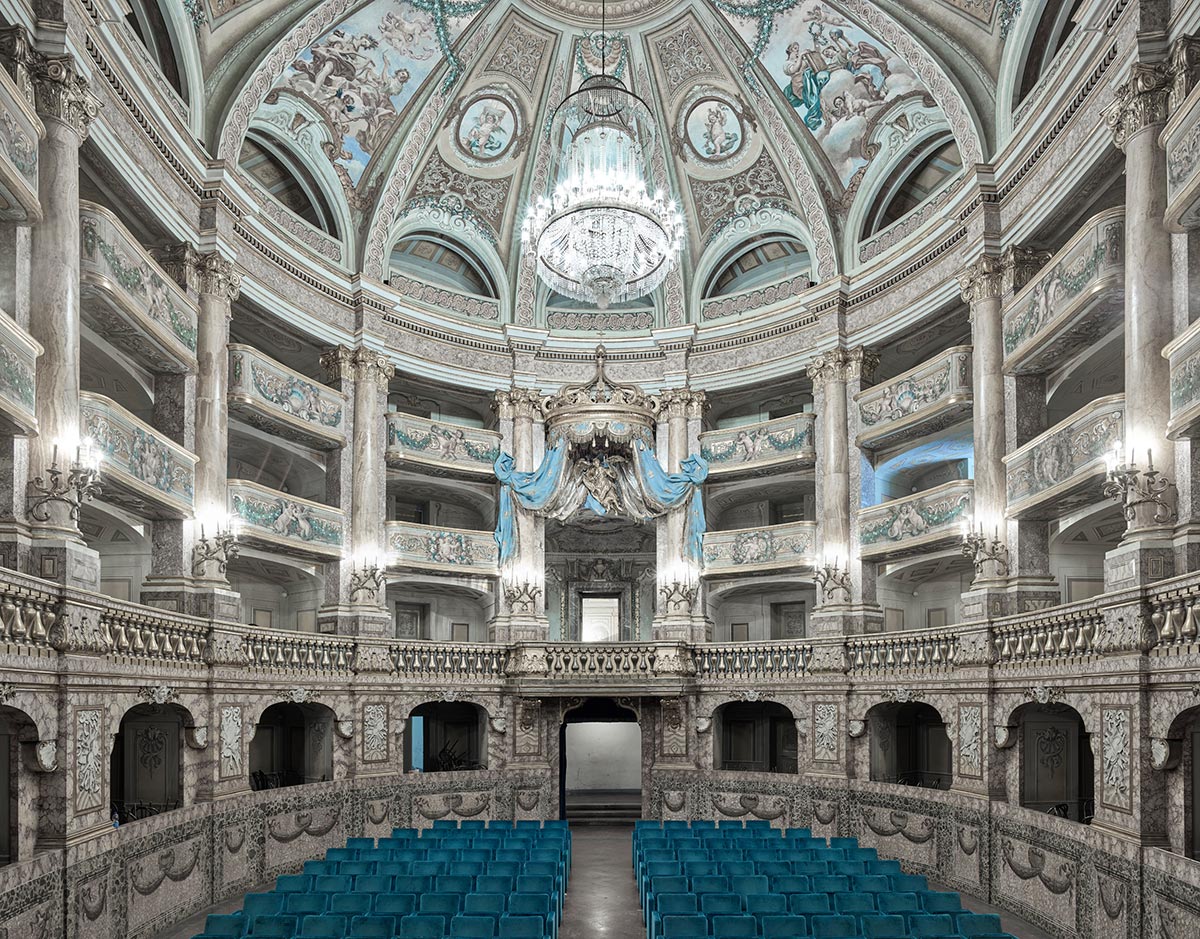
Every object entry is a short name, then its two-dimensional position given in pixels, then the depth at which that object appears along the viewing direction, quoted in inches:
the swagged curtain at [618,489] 847.7
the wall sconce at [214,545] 638.5
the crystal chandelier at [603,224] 644.1
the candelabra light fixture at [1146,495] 457.4
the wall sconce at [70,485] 453.1
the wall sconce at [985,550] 635.5
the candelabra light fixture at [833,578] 806.5
